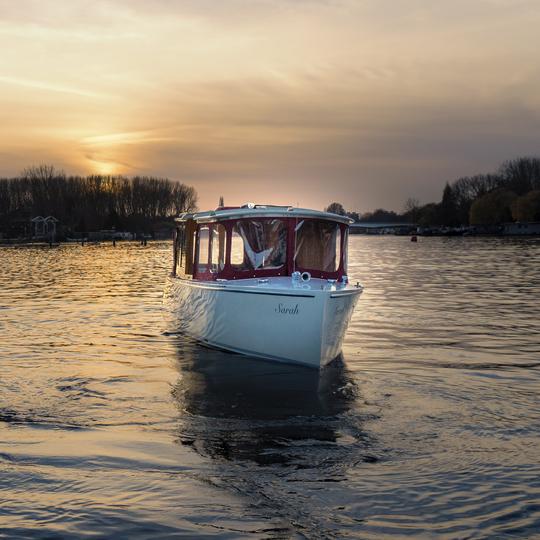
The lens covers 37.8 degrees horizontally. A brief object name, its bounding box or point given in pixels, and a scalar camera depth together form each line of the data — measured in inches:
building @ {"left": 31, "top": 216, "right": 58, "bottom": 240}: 6151.6
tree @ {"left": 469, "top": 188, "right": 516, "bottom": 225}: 7573.8
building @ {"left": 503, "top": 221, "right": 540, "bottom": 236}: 7160.4
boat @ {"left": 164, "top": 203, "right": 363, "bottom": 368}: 603.8
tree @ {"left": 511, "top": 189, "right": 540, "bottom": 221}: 6934.1
